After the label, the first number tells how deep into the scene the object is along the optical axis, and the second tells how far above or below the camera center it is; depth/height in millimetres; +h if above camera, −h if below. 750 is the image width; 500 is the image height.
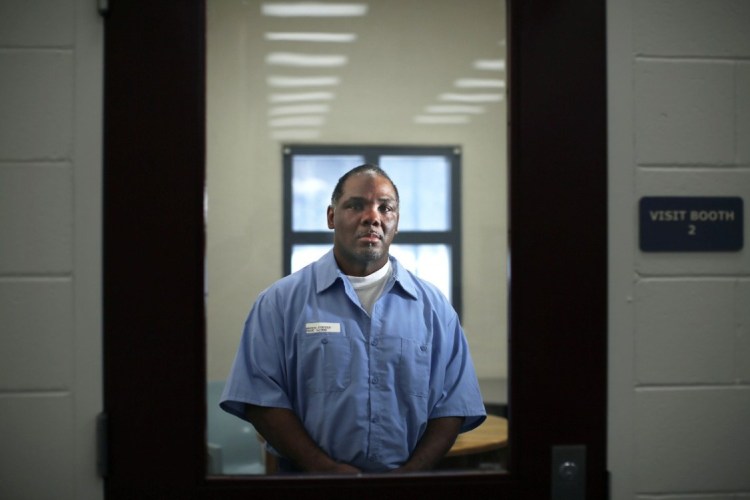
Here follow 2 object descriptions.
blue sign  1218 +69
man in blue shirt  1874 -347
